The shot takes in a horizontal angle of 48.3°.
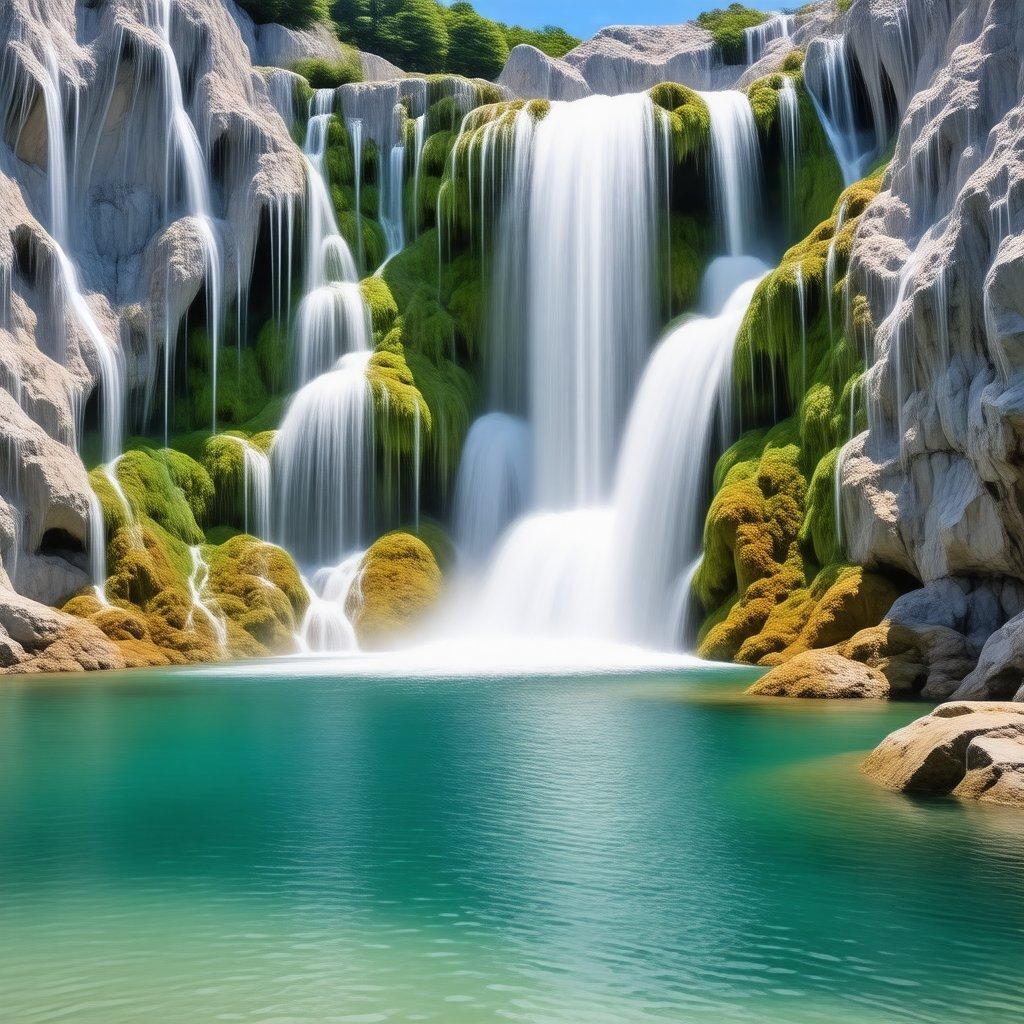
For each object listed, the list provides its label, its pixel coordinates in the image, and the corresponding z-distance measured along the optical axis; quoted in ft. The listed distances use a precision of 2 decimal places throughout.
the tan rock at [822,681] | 53.47
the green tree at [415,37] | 178.09
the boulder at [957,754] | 28.12
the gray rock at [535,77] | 155.12
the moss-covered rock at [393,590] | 95.71
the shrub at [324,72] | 148.77
